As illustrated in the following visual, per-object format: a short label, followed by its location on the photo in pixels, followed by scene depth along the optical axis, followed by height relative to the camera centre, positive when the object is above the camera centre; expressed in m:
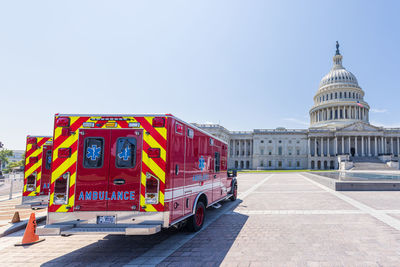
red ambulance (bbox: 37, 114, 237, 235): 5.41 -0.57
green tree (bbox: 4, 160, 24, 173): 70.29 -5.02
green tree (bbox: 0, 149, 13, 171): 88.00 -1.54
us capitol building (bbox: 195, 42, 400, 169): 78.44 +6.49
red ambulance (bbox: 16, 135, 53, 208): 9.66 -0.86
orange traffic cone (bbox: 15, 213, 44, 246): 6.52 -2.48
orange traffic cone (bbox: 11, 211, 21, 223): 8.38 -2.56
